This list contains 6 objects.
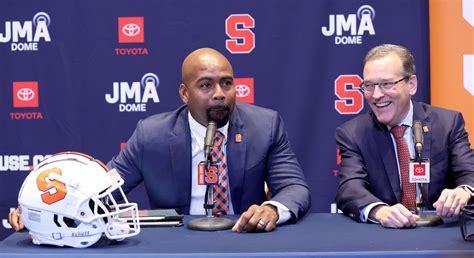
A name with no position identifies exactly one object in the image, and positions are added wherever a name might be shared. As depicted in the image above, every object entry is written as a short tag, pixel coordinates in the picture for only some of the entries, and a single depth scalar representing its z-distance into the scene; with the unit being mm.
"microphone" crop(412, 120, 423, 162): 2633
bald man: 3342
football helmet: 2369
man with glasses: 3271
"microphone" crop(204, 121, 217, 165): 2639
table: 2191
